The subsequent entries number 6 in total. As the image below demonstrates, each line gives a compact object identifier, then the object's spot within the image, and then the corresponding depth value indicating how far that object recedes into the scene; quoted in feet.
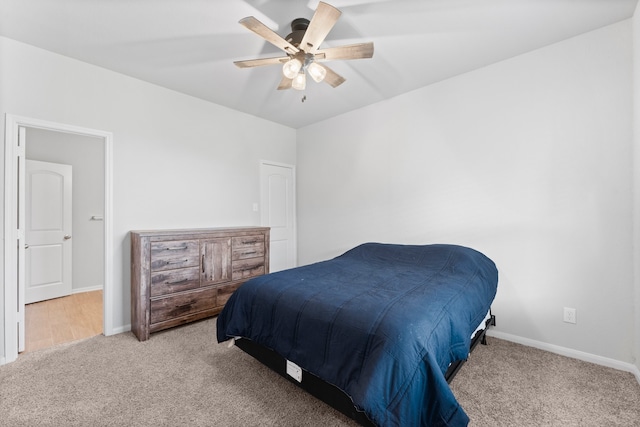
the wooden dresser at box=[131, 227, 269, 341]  8.73
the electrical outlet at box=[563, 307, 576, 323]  7.55
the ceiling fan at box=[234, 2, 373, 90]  5.63
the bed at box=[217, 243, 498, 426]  3.99
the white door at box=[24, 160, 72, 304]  12.30
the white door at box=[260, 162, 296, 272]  13.92
